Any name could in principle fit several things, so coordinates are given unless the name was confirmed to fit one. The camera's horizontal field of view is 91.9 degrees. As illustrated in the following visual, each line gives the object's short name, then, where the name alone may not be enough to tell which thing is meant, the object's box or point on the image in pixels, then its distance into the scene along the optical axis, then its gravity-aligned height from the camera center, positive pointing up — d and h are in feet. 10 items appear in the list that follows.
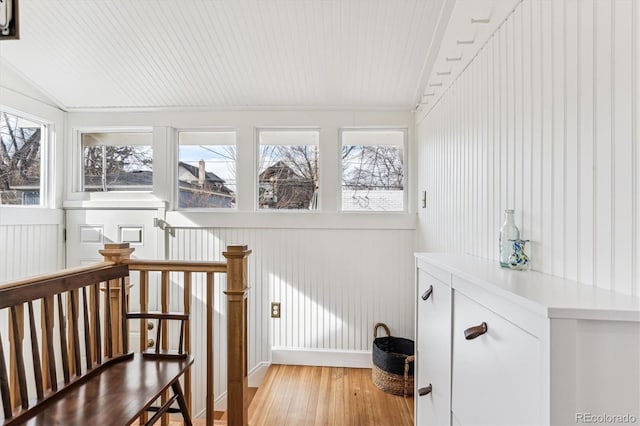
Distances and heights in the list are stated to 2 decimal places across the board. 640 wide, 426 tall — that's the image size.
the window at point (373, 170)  9.00 +1.22
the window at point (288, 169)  9.09 +1.25
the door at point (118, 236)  9.00 -0.73
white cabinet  1.98 -1.02
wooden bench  3.50 -2.27
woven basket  7.07 -3.74
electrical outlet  8.79 -2.80
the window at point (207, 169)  9.26 +1.27
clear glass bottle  3.65 -0.28
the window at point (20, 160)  8.02 +1.38
